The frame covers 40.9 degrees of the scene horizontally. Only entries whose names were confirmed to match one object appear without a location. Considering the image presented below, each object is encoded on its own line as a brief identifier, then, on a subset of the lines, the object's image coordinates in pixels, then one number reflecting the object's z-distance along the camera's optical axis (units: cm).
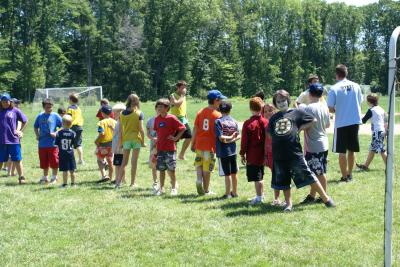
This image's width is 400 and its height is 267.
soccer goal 4227
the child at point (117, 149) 1014
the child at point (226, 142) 845
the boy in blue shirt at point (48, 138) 1086
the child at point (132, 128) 980
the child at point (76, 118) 1300
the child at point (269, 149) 799
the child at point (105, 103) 1144
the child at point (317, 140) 788
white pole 430
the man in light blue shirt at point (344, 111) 938
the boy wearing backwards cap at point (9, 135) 1097
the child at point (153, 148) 962
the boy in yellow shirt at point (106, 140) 1081
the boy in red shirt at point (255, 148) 811
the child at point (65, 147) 1023
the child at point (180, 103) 1162
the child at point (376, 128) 1096
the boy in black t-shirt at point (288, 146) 735
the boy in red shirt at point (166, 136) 899
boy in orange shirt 884
